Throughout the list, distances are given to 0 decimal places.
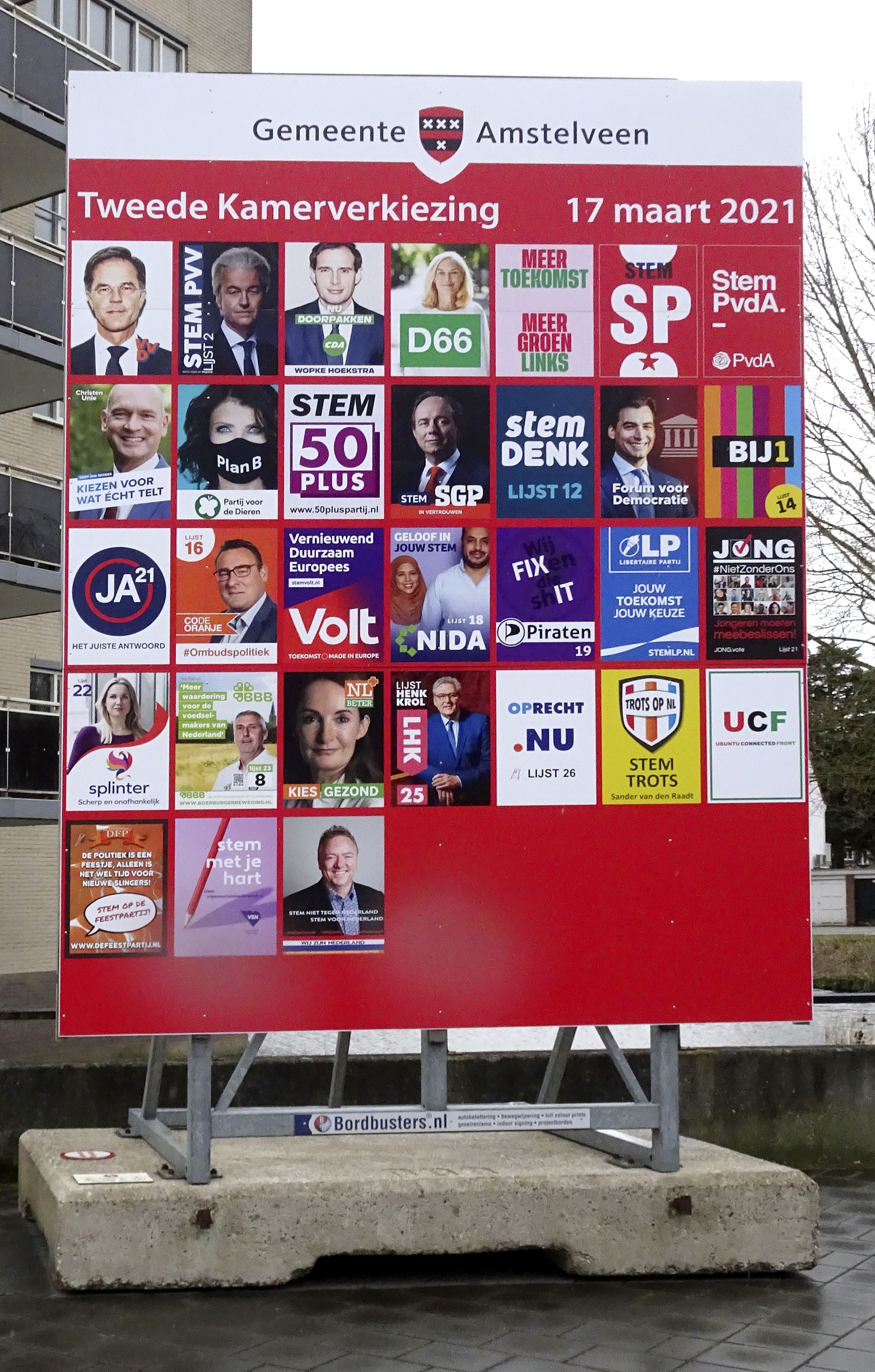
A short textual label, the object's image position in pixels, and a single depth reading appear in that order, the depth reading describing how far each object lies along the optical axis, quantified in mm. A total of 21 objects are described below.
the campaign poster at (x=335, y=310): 6680
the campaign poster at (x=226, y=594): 6570
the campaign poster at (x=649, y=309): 6824
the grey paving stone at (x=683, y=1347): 5320
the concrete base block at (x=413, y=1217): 6109
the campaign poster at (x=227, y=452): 6621
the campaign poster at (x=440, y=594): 6648
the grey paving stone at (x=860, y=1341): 5375
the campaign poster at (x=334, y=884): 6551
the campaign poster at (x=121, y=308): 6602
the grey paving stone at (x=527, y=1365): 5125
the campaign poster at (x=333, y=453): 6660
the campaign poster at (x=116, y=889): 6449
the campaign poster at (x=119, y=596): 6551
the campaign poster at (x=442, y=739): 6609
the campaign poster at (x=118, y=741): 6477
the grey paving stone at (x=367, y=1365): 5129
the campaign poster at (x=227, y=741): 6512
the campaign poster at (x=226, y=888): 6480
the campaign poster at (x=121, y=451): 6578
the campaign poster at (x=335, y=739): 6570
